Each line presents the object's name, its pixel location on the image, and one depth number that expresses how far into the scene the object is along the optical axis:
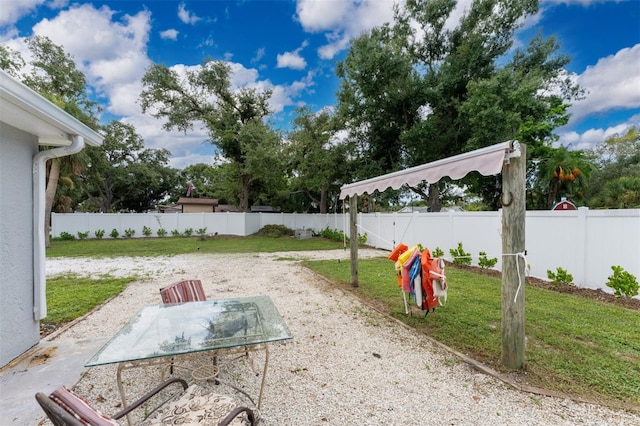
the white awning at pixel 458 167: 2.81
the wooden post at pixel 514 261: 2.85
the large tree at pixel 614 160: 17.95
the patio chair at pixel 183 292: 3.40
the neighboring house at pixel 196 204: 28.48
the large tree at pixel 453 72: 11.57
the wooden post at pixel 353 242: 6.32
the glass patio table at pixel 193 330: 2.15
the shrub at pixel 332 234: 16.42
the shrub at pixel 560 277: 5.89
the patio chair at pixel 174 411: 1.18
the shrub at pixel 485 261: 7.69
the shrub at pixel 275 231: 19.88
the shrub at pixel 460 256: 8.37
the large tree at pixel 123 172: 24.28
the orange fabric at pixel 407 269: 4.05
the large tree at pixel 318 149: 16.44
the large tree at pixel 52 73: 15.13
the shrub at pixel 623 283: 4.92
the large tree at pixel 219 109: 18.98
